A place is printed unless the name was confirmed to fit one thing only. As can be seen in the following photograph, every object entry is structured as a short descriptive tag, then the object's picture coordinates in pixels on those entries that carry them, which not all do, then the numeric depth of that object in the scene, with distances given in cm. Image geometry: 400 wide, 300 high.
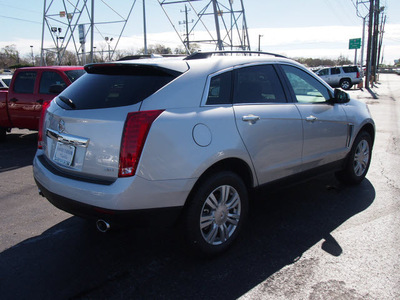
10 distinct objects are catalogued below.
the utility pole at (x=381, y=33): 5553
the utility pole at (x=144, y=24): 2184
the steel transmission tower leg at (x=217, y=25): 1654
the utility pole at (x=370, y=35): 2781
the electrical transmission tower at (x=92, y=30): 1733
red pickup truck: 793
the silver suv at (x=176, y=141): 270
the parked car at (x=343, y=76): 3123
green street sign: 4059
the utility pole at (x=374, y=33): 2948
